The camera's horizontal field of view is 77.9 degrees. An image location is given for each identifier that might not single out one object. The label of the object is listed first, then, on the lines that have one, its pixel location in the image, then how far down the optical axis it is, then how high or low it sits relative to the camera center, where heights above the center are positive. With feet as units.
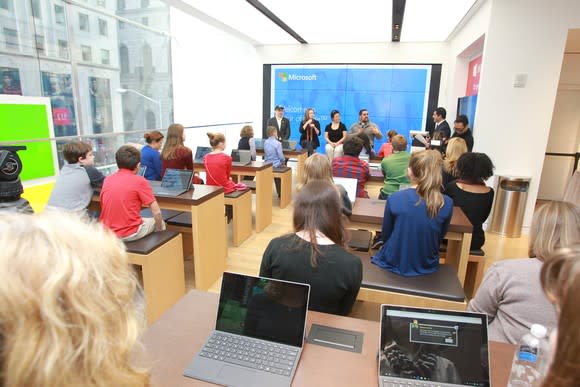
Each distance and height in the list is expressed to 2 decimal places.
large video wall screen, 25.58 +1.48
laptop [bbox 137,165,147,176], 10.61 -1.87
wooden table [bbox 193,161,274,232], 14.32 -2.96
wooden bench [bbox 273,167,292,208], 16.87 -3.45
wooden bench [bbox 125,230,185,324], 7.76 -3.59
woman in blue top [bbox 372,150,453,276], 6.77 -1.96
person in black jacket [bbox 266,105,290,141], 22.79 -0.86
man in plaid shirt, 11.21 -1.57
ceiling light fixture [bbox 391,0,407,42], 16.01 +4.84
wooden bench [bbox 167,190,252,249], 12.67 -3.77
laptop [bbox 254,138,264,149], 21.29 -1.96
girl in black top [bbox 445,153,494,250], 9.10 -1.88
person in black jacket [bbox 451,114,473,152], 14.55 -0.53
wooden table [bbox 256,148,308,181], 19.76 -2.36
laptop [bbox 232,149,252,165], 15.14 -1.99
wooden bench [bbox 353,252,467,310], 6.53 -3.17
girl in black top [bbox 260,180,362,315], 4.81 -1.89
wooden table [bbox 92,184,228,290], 8.91 -3.06
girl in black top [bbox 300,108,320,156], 22.98 -1.39
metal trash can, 14.10 -3.37
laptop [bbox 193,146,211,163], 16.32 -1.95
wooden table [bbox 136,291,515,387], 3.13 -2.27
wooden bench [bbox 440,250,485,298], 9.05 -3.97
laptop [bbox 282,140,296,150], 20.65 -1.93
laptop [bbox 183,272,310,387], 3.24 -2.15
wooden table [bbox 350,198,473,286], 7.95 -2.43
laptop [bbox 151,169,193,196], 9.44 -1.94
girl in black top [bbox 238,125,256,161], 17.56 -1.51
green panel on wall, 10.07 -0.86
